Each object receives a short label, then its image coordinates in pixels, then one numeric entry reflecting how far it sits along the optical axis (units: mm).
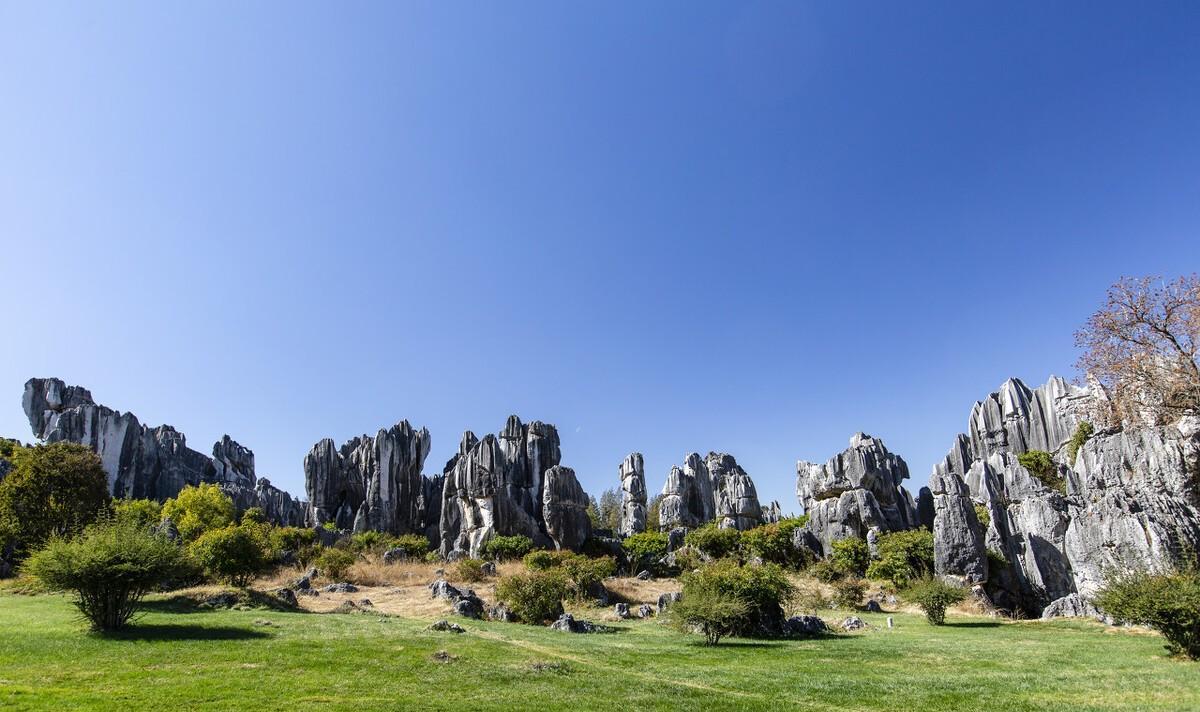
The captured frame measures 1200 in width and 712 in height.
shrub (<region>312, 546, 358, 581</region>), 35906
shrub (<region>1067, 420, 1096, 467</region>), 47312
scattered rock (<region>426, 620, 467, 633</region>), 18969
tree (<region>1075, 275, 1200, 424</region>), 21062
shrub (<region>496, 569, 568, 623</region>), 23828
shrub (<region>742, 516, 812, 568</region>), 41625
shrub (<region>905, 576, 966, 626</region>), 22984
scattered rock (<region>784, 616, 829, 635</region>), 20422
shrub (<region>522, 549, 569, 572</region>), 37469
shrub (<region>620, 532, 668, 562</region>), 43178
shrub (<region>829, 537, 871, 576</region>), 37447
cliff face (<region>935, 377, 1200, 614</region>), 21734
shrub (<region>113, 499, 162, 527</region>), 47666
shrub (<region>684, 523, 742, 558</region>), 42844
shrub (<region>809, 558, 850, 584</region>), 36906
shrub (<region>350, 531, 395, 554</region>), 45406
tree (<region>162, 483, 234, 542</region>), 46469
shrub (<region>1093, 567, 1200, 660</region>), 13672
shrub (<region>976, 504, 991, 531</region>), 36197
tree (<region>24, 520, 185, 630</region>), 16594
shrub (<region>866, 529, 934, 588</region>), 32938
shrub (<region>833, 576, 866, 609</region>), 29422
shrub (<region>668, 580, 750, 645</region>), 17688
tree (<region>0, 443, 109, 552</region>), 35812
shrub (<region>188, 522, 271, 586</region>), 29781
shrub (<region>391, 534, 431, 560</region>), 45219
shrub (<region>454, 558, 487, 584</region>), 36812
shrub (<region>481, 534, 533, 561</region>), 44719
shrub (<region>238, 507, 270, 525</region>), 50762
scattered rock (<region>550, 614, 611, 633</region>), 21672
